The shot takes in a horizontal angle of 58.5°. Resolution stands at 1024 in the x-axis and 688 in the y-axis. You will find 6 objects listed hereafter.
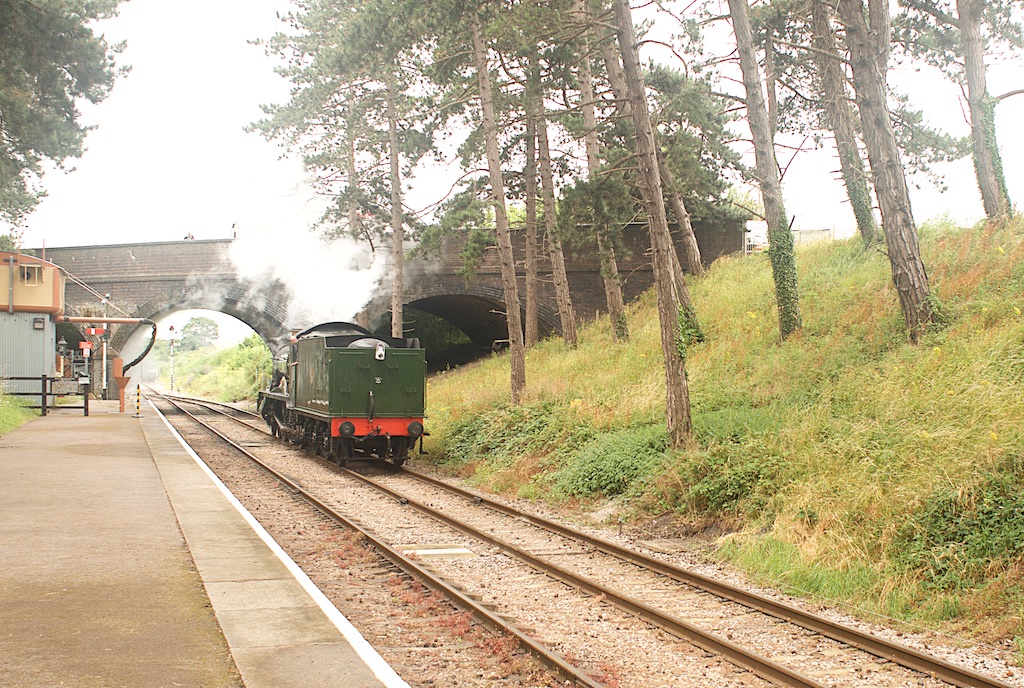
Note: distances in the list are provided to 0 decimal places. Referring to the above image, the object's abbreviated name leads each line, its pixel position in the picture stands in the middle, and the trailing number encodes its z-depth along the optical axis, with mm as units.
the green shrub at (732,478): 10633
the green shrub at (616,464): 12828
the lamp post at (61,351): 33103
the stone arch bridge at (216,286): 33625
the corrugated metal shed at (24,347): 27906
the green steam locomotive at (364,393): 18047
